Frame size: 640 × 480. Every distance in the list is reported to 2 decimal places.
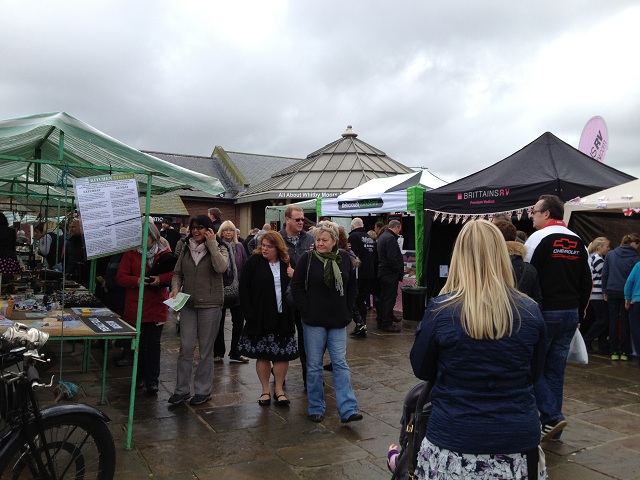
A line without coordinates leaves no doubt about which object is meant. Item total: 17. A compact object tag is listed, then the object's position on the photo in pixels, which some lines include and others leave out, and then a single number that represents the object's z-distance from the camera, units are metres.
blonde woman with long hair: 2.12
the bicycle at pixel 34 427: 2.68
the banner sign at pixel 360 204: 11.79
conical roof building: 22.53
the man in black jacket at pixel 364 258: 9.45
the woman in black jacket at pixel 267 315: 5.06
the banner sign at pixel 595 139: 11.17
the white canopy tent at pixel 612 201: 7.27
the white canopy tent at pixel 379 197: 11.43
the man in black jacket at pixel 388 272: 9.33
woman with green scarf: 4.66
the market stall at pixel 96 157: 3.86
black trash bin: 10.39
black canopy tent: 8.37
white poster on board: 3.93
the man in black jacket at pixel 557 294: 4.34
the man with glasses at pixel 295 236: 5.86
